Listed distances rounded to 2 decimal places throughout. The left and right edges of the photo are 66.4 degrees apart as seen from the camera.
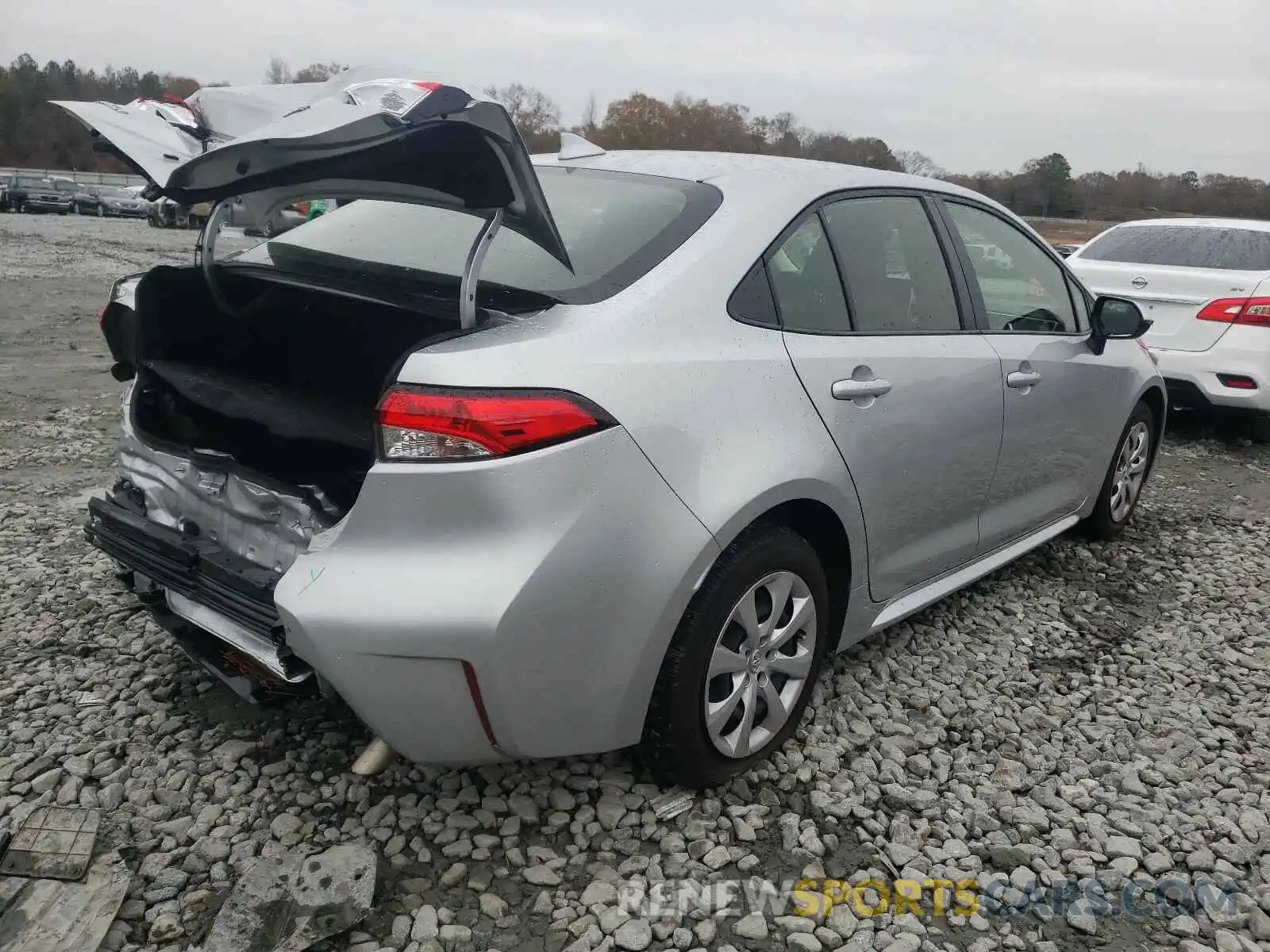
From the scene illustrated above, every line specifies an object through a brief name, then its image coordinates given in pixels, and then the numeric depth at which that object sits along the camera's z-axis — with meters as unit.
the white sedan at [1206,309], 6.18
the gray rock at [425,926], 2.04
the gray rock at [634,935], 2.04
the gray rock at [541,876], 2.22
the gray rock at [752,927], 2.10
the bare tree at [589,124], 54.40
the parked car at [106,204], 39.66
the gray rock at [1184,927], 2.17
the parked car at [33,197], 38.59
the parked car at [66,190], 40.03
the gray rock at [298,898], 1.98
